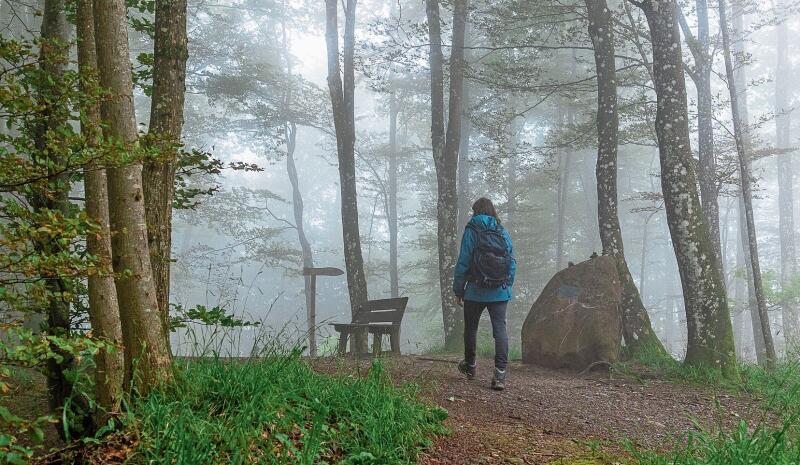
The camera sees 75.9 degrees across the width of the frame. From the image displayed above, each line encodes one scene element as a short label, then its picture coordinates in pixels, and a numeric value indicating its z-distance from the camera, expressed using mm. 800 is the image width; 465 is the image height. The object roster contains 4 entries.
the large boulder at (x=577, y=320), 7547
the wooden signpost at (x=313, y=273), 11250
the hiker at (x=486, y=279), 5965
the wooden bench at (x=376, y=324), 8938
